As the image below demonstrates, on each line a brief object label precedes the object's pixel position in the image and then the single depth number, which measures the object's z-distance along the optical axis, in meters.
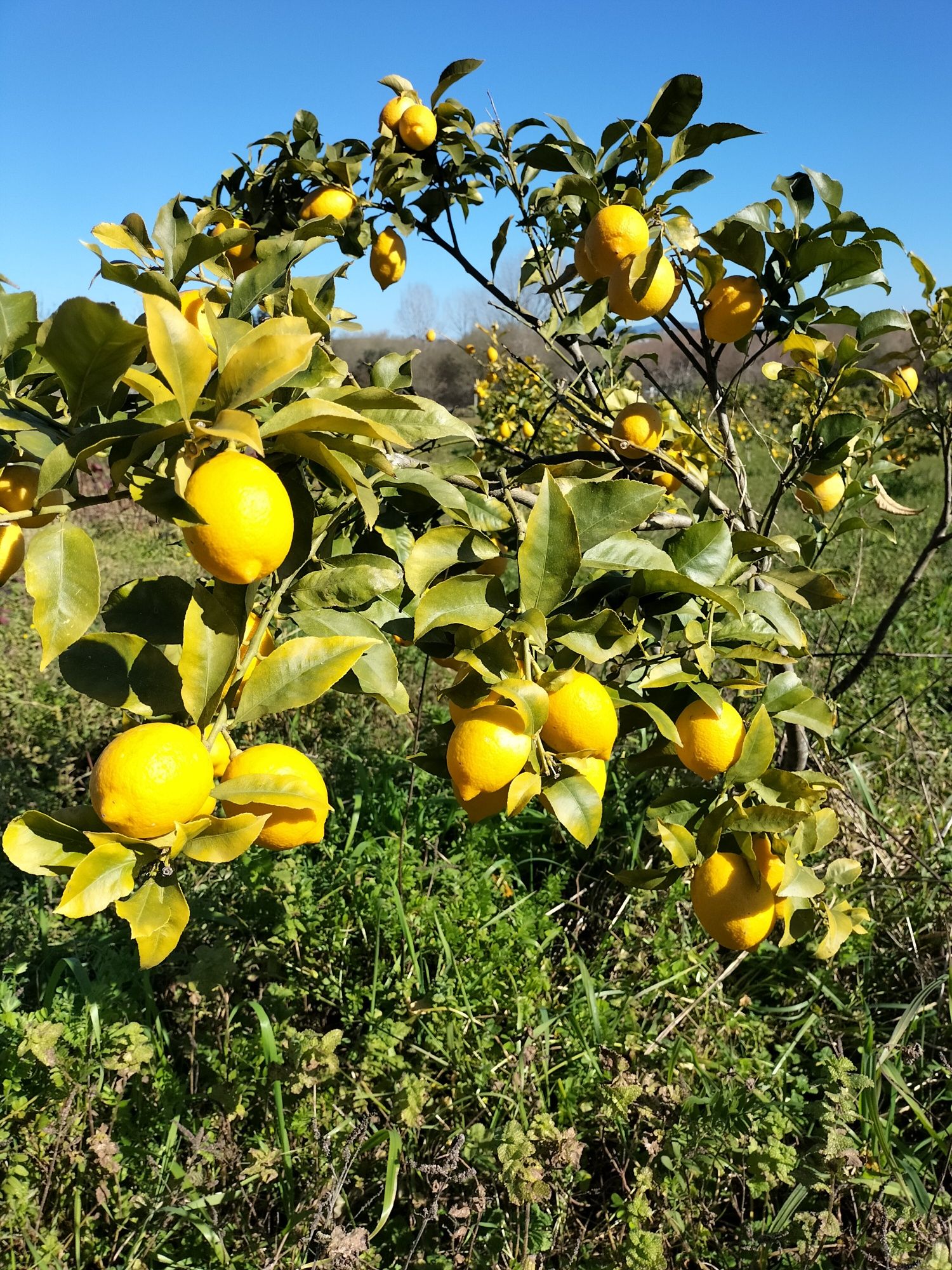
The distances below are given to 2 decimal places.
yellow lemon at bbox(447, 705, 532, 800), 0.65
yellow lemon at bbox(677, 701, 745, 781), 0.82
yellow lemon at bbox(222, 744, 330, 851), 0.63
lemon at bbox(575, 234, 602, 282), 0.96
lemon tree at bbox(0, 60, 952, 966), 0.56
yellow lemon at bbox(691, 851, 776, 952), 0.91
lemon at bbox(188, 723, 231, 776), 0.64
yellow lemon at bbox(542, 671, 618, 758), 0.68
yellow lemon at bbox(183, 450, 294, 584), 0.54
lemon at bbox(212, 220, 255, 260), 1.19
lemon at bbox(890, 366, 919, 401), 1.46
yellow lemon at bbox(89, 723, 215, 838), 0.55
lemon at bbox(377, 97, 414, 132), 1.29
